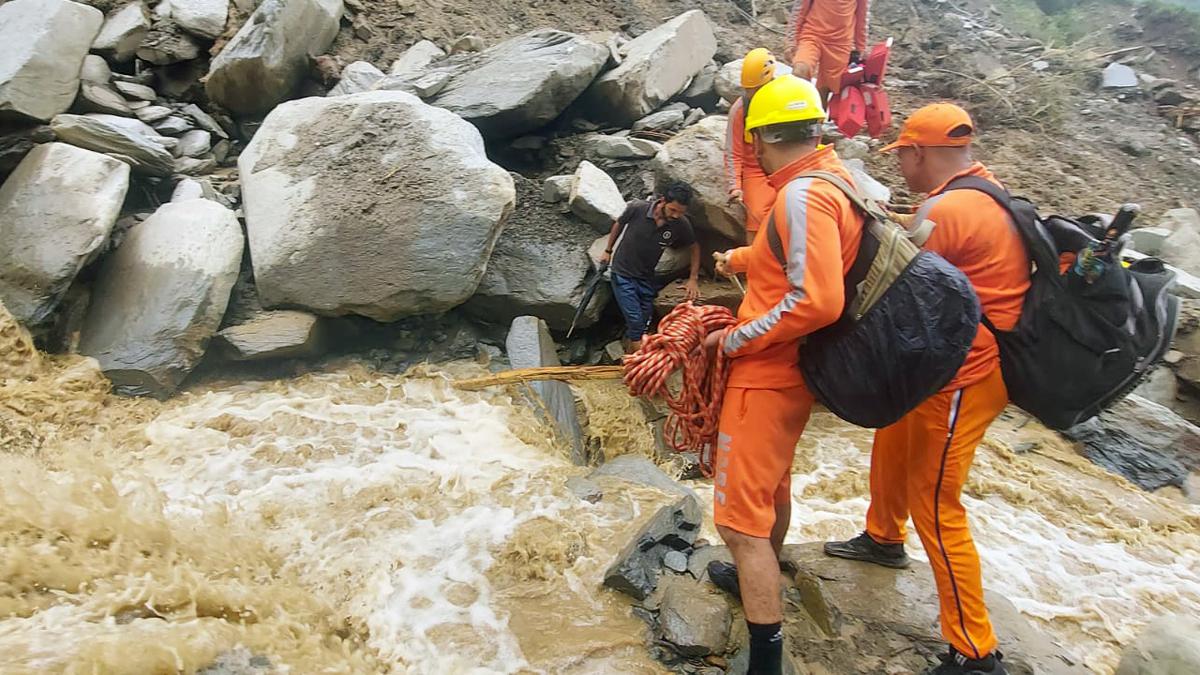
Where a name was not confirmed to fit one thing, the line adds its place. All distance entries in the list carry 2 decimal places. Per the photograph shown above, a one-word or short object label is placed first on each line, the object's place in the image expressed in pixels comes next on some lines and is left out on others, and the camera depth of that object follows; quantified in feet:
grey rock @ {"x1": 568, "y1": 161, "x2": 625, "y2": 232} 19.31
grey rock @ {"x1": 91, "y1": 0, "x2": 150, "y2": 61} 20.36
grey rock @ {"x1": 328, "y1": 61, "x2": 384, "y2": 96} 21.58
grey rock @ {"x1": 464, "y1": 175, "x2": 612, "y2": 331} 18.80
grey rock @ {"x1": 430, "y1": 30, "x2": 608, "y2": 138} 20.59
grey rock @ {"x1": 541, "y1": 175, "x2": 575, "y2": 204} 20.11
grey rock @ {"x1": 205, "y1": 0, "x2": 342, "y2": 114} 20.22
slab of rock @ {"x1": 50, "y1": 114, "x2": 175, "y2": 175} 16.89
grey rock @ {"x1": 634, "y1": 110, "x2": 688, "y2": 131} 22.17
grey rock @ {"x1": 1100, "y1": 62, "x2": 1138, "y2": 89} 31.96
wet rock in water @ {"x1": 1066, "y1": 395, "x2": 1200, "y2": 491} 16.21
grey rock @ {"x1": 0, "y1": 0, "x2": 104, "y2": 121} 16.61
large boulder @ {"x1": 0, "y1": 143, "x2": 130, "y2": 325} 14.99
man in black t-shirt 17.42
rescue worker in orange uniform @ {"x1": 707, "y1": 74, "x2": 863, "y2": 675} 7.09
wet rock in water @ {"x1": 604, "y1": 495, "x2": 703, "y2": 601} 9.76
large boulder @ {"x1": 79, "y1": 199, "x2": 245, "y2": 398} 15.34
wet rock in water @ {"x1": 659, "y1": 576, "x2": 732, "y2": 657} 8.57
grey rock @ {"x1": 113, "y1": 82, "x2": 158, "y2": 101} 19.94
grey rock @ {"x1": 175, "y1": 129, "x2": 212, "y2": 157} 19.60
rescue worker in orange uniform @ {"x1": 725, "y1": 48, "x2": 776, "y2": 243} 14.97
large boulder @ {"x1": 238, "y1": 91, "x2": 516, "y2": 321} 16.71
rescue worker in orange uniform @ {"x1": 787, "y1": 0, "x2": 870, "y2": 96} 18.13
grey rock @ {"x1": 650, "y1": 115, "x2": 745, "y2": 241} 17.76
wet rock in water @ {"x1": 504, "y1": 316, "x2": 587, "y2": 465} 16.37
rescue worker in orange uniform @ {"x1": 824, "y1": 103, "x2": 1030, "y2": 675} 7.75
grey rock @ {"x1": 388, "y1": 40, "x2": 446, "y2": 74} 23.35
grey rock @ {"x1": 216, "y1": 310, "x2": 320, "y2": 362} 16.29
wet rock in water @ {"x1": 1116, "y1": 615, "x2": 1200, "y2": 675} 8.55
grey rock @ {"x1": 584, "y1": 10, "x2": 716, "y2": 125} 21.95
